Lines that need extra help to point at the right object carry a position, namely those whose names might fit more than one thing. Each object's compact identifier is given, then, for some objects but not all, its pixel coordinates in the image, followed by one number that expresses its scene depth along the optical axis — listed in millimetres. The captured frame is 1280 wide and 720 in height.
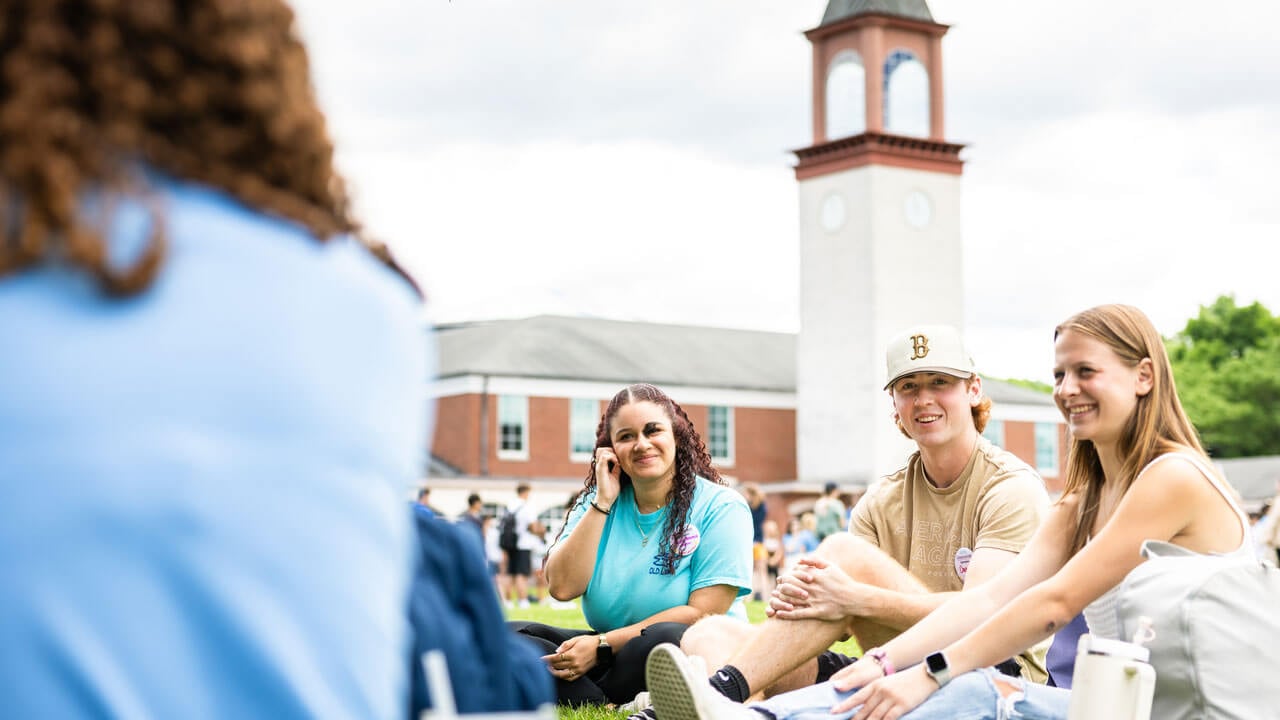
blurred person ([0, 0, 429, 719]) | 1387
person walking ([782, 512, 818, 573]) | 25016
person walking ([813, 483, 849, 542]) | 22719
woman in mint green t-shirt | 5816
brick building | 45781
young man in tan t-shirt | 4516
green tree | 72812
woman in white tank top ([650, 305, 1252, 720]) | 3621
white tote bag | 3316
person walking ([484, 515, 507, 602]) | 28266
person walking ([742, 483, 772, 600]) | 20953
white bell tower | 48906
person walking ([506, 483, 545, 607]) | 24141
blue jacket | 2057
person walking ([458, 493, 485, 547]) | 24794
